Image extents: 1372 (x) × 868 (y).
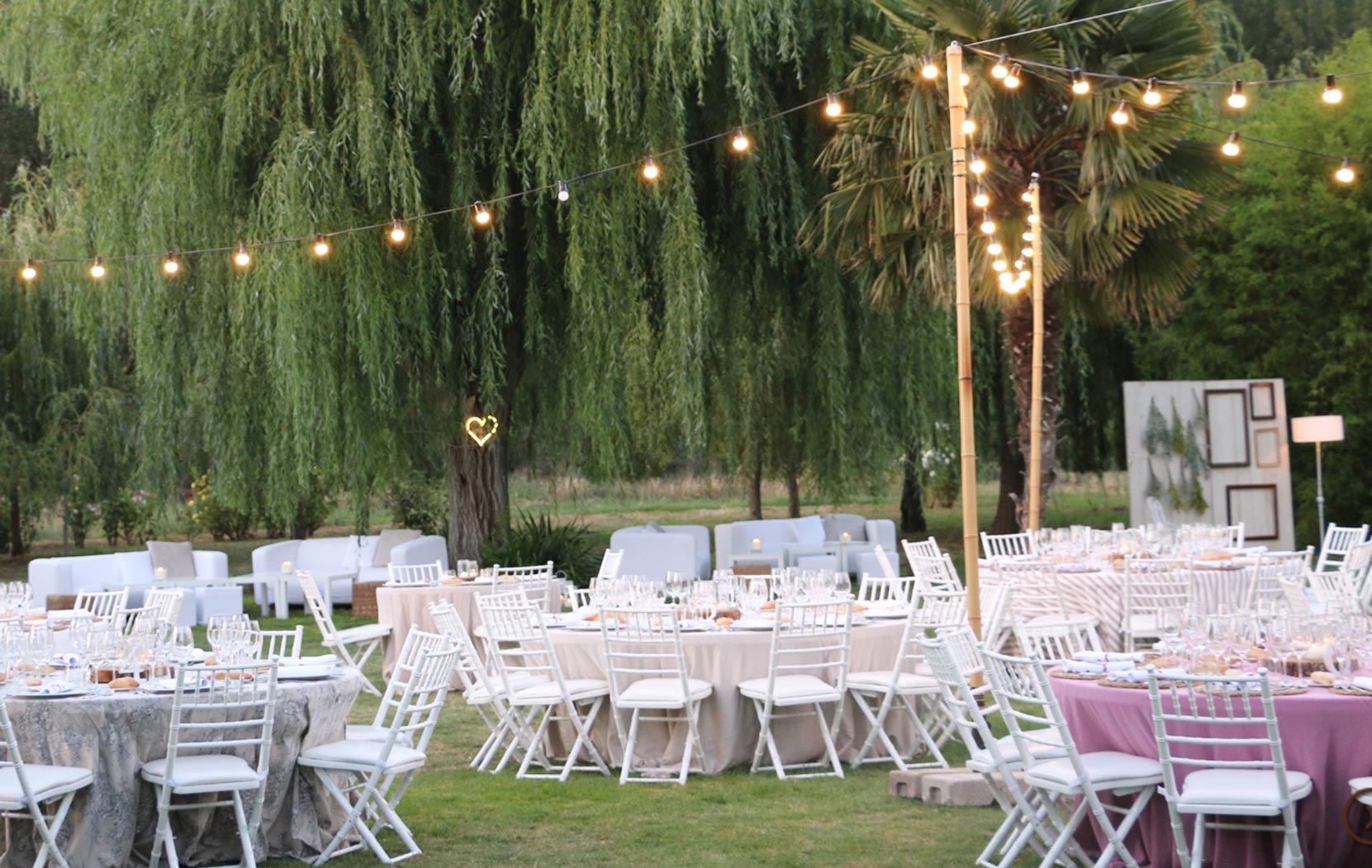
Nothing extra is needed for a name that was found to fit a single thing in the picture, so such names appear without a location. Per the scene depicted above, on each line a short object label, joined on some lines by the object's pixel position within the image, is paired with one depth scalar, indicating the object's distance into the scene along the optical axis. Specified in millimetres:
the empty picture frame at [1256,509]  20719
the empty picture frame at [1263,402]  20672
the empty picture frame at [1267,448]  20672
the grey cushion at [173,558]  18734
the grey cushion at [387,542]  18906
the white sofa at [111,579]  17000
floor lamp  18812
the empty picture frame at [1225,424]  20656
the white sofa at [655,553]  18469
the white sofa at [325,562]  18516
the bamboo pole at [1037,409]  14211
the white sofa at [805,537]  19828
